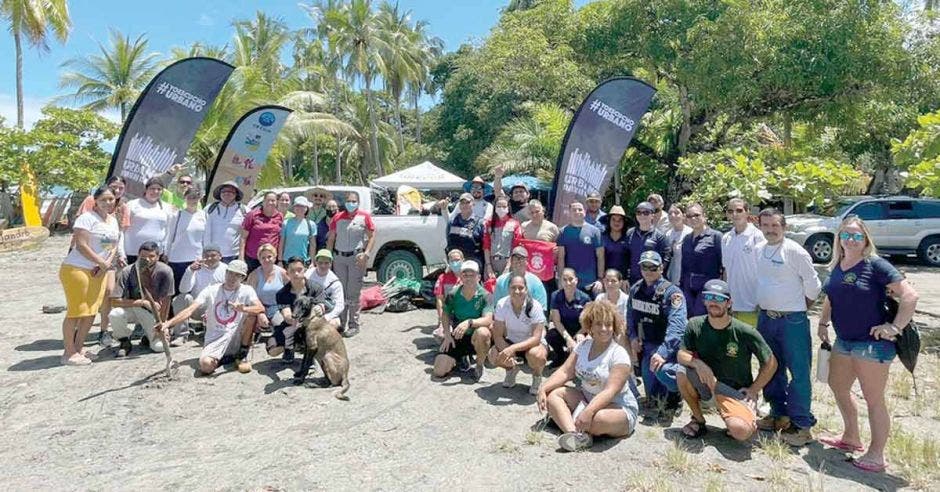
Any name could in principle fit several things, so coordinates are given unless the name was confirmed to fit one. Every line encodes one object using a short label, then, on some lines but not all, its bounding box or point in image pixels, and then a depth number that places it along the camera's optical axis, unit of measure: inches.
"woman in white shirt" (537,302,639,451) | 168.4
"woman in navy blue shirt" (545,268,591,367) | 224.4
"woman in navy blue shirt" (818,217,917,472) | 150.6
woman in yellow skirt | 230.1
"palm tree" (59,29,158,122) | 1083.3
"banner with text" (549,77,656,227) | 348.2
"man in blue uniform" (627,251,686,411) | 182.7
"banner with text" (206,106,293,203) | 378.9
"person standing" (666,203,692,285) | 233.9
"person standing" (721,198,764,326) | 190.4
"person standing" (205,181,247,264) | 270.5
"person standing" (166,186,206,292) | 263.3
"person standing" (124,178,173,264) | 256.1
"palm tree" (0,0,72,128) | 938.1
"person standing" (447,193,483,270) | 273.1
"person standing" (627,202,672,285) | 234.5
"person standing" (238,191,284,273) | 271.7
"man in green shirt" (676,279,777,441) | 164.6
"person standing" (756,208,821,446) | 172.2
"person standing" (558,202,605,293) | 248.5
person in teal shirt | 279.4
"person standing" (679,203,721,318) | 212.2
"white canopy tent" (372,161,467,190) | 736.3
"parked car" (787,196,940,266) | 570.6
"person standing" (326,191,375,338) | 287.1
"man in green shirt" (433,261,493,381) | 227.1
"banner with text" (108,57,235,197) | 327.3
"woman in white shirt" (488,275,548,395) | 208.7
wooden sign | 648.4
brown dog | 217.0
